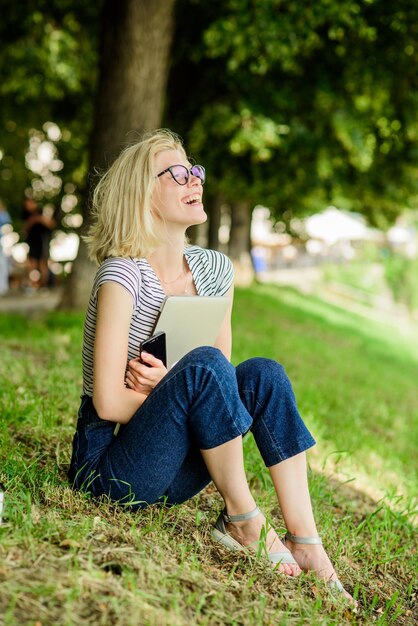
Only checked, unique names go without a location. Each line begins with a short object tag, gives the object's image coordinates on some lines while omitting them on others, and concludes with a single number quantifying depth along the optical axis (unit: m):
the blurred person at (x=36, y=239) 14.36
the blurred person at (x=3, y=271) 12.23
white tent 29.48
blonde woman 2.78
